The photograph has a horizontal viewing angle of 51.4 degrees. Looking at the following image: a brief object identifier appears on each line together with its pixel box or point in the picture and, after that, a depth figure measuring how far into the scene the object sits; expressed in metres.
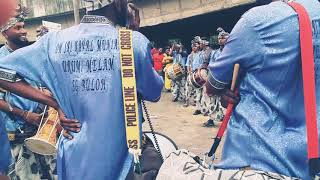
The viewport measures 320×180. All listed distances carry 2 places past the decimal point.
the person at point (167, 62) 12.69
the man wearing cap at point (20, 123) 3.00
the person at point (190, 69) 10.05
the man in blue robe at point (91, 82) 2.10
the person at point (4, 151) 2.00
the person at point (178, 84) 11.14
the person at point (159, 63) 13.57
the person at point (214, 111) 7.69
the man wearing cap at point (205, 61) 8.07
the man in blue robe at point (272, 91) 1.81
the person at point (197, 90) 8.75
